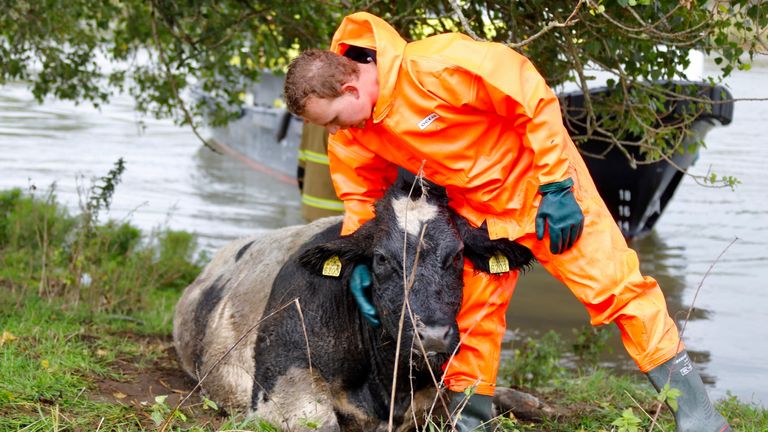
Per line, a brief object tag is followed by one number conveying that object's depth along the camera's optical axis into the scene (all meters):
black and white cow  4.46
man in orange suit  4.21
